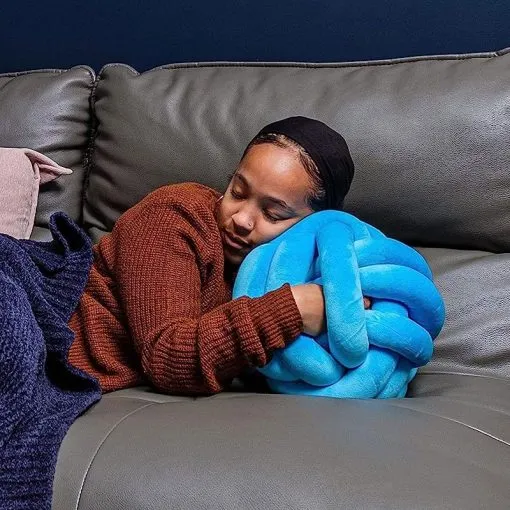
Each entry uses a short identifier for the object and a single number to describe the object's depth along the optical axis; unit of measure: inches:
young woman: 42.9
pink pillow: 62.1
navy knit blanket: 34.5
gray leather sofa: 32.4
